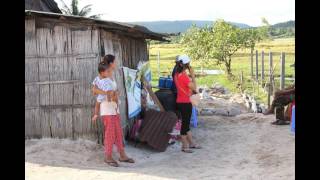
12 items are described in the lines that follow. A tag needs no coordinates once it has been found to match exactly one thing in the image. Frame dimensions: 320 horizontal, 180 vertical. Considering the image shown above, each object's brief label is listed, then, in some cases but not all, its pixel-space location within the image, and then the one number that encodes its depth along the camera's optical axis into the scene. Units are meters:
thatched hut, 9.27
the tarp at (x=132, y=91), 10.34
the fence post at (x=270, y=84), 15.07
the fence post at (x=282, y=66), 14.28
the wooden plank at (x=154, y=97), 11.12
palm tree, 44.84
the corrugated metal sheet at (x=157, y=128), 10.12
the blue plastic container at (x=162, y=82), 12.47
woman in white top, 8.25
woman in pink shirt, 9.54
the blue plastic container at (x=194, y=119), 12.63
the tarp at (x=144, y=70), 11.85
